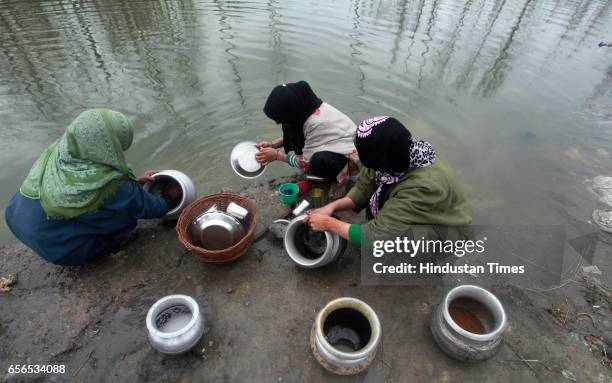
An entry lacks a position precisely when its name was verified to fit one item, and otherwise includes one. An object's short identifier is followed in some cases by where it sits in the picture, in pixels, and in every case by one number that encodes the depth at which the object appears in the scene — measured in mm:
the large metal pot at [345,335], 2127
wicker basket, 2811
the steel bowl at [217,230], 2980
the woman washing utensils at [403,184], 2373
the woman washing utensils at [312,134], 3578
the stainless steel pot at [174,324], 2215
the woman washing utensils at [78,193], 2604
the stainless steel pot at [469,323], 2174
